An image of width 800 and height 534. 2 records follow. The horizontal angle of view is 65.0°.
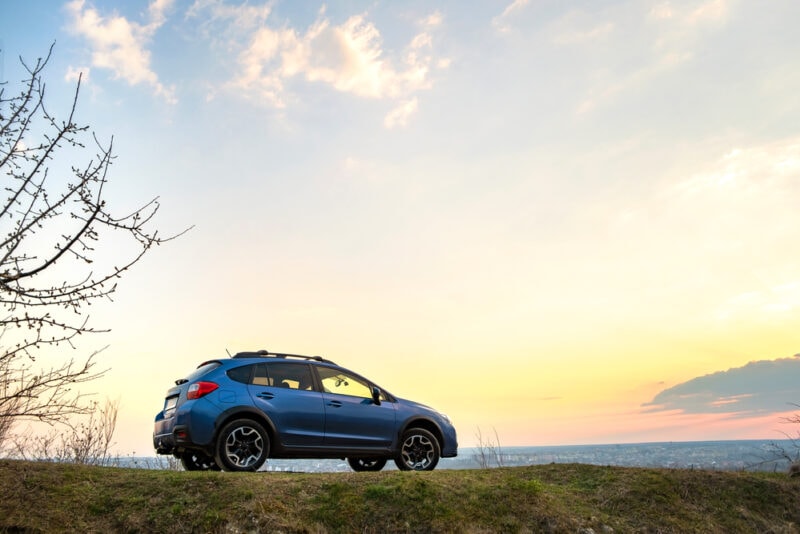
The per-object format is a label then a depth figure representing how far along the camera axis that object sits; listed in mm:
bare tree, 5359
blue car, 9500
